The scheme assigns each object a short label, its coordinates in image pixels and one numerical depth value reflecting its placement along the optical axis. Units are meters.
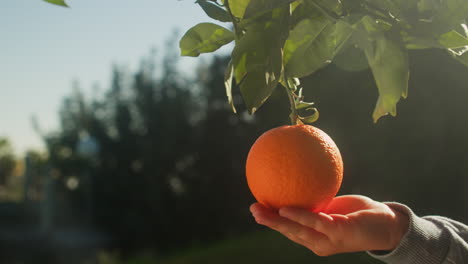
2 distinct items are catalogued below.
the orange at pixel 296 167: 0.79
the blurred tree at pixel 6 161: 16.27
